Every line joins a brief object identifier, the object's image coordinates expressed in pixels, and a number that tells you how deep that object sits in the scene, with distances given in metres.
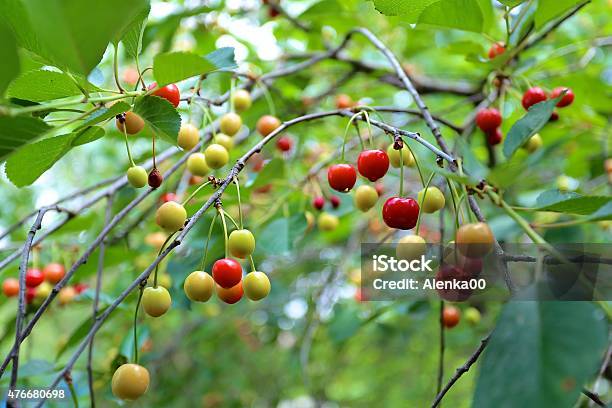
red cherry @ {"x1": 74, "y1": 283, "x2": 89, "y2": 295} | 0.82
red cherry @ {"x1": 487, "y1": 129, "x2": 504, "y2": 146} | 0.64
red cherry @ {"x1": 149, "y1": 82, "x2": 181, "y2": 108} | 0.53
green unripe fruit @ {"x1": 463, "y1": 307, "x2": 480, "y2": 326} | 0.88
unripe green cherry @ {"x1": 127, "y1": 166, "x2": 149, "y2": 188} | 0.54
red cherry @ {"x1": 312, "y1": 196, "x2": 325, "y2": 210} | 0.72
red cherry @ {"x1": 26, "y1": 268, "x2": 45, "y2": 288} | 0.70
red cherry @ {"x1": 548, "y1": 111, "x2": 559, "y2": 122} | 0.63
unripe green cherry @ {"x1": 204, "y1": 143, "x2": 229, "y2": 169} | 0.57
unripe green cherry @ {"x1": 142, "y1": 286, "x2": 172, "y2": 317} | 0.51
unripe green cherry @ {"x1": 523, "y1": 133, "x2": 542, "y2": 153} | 0.65
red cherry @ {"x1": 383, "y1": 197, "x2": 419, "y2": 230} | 0.51
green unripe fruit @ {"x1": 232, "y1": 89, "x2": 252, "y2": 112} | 0.65
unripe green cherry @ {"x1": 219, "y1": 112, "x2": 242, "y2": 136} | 0.61
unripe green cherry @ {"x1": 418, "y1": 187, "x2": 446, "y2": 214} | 0.52
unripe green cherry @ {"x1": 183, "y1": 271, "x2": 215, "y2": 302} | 0.51
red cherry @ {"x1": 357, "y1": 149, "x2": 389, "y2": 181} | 0.53
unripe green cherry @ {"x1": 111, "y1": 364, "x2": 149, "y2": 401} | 0.51
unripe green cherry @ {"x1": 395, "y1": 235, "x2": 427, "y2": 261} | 0.51
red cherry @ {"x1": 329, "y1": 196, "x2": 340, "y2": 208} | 0.74
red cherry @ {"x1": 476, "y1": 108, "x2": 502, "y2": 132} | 0.62
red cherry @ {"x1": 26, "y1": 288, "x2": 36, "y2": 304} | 0.72
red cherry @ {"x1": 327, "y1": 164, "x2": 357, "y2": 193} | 0.54
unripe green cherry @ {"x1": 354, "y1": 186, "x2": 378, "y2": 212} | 0.58
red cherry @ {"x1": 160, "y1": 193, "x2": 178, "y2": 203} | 0.68
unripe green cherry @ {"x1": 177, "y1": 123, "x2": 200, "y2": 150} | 0.58
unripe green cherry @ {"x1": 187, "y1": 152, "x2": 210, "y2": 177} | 0.58
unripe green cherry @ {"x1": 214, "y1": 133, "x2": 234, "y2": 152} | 0.60
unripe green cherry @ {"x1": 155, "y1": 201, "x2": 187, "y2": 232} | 0.51
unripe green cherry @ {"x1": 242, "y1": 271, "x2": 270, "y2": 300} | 0.52
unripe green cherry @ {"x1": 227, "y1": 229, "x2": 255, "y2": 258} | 0.50
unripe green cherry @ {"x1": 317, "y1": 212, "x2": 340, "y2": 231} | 0.73
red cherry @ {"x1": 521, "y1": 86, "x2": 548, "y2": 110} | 0.60
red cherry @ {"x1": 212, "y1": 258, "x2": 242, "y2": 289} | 0.51
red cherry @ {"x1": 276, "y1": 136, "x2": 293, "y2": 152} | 0.79
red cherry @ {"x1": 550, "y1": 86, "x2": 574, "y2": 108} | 0.61
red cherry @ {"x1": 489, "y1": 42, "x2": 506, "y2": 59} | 0.63
